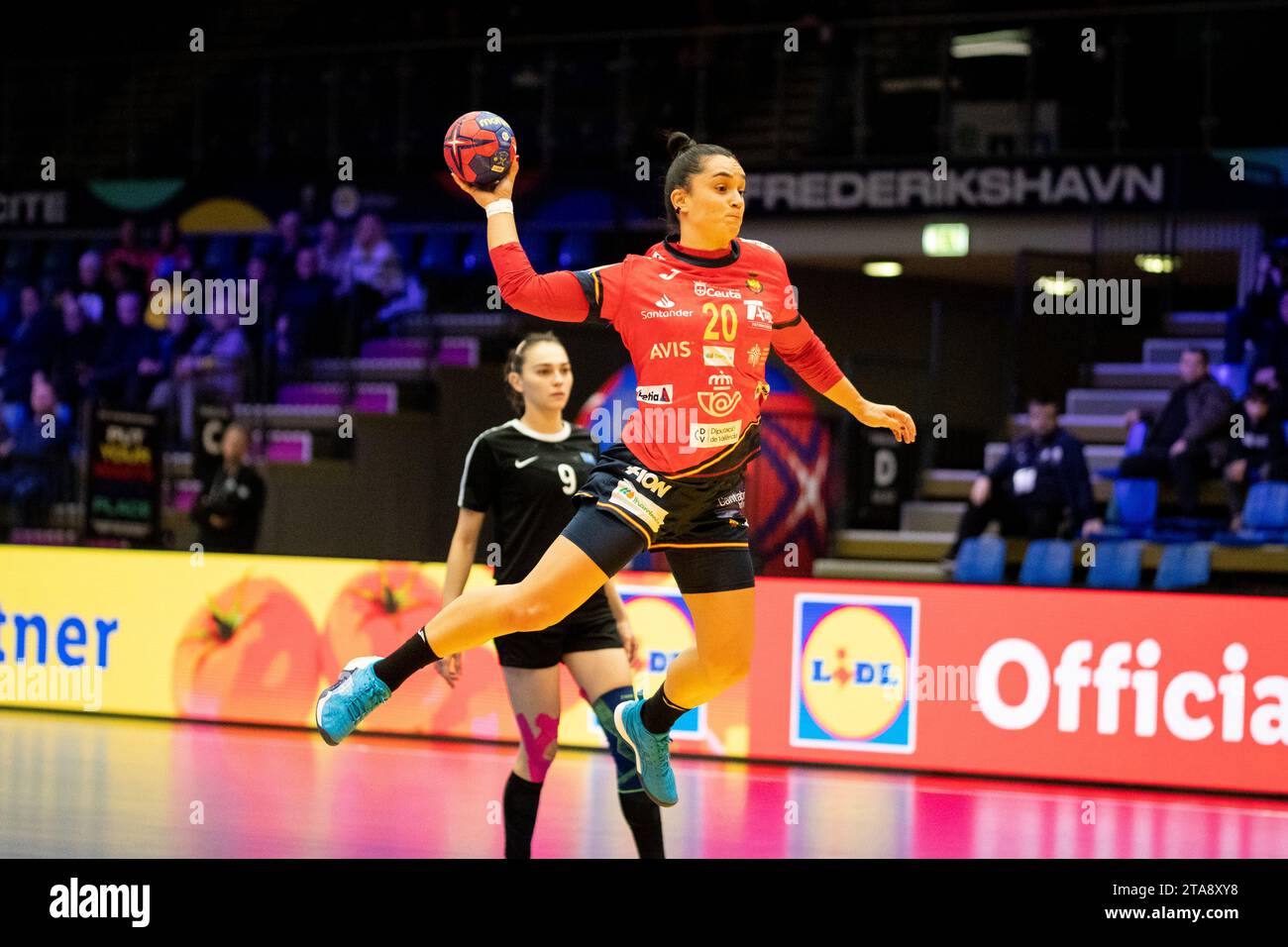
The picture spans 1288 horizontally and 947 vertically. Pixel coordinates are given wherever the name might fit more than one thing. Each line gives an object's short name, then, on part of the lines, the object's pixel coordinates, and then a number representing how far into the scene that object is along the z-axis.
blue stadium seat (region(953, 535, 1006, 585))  11.75
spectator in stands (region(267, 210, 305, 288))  16.42
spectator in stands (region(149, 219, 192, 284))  16.80
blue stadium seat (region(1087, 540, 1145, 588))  11.47
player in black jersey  6.02
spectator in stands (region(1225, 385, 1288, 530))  11.84
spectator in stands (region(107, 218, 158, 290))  16.75
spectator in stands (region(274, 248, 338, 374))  16.33
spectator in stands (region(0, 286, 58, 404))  16.48
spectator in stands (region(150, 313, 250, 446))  15.53
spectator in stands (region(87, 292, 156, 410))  15.72
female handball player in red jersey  4.96
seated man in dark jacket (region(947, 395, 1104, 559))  11.94
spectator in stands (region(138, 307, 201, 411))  15.62
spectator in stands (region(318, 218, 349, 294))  16.27
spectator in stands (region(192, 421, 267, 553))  12.71
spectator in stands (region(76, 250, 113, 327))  16.61
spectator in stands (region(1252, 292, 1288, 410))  12.60
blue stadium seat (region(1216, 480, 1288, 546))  11.65
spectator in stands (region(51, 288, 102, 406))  16.09
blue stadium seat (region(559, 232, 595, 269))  15.48
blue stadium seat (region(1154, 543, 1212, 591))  11.41
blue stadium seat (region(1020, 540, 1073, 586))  11.46
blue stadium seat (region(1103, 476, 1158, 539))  12.40
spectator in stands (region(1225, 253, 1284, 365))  13.26
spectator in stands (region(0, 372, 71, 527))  14.88
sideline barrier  9.16
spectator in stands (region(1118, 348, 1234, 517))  12.12
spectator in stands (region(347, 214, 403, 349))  15.92
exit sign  15.01
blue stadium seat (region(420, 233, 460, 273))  16.61
